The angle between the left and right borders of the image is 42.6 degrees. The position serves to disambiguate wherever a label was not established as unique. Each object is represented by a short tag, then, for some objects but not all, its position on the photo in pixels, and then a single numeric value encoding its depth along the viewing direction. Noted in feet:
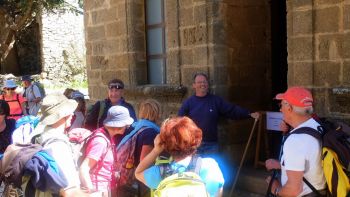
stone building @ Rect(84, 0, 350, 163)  13.98
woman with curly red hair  9.04
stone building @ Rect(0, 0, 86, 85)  69.05
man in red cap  9.24
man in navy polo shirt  16.28
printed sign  16.22
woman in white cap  11.48
